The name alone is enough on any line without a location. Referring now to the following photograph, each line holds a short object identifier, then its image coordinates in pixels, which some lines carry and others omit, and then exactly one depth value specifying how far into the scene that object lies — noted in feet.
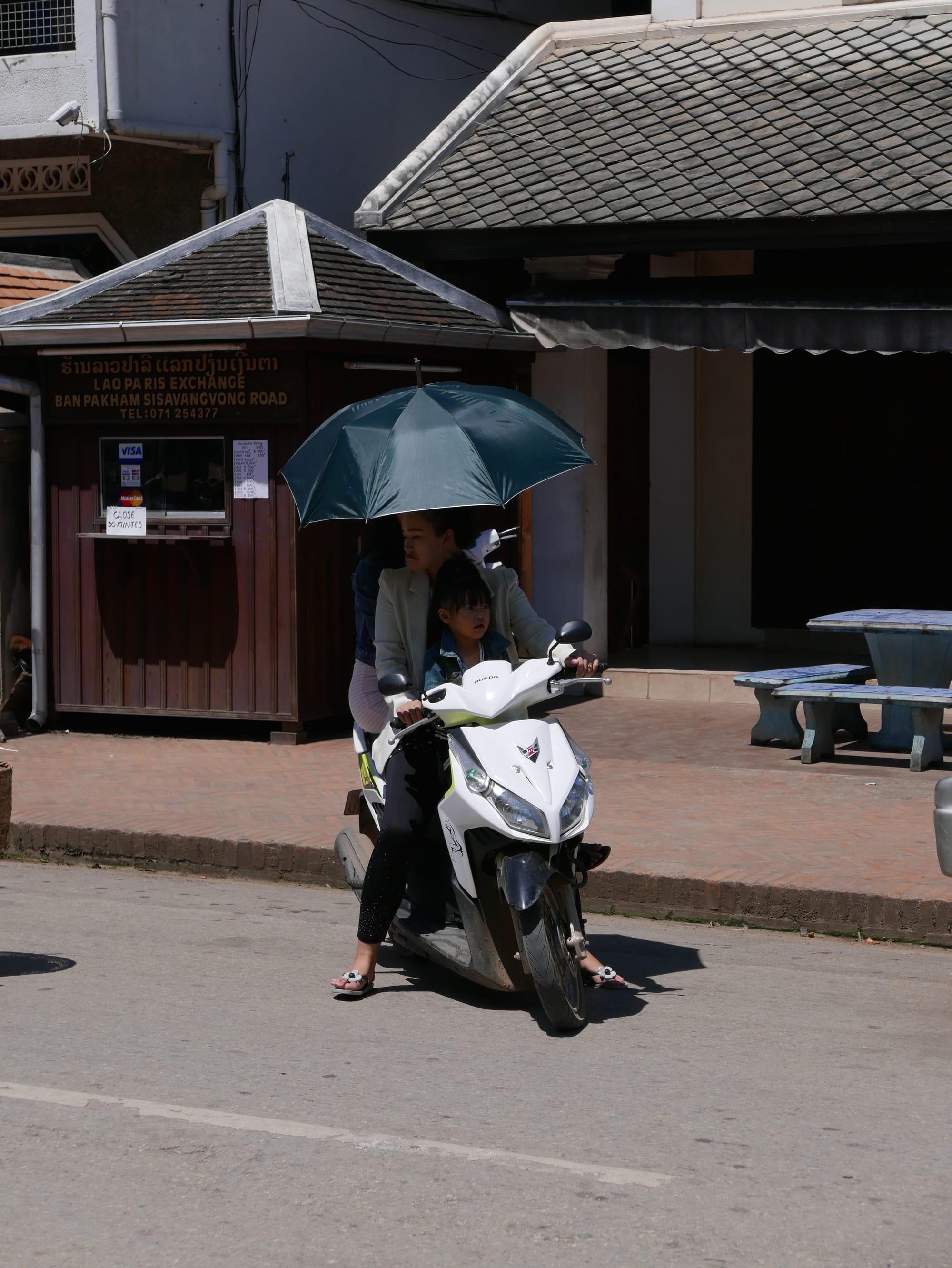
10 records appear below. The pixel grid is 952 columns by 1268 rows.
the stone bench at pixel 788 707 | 35.35
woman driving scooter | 19.44
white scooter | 17.84
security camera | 47.52
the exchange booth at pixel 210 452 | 36.42
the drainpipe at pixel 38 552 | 38.50
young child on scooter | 19.75
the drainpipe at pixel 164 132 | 47.62
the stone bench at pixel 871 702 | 32.63
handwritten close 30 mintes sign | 37.68
